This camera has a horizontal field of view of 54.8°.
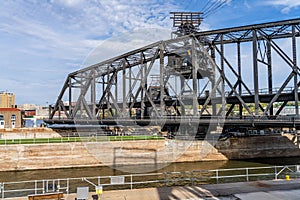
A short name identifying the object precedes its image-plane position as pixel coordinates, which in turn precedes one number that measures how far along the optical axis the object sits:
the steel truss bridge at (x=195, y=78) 36.04
